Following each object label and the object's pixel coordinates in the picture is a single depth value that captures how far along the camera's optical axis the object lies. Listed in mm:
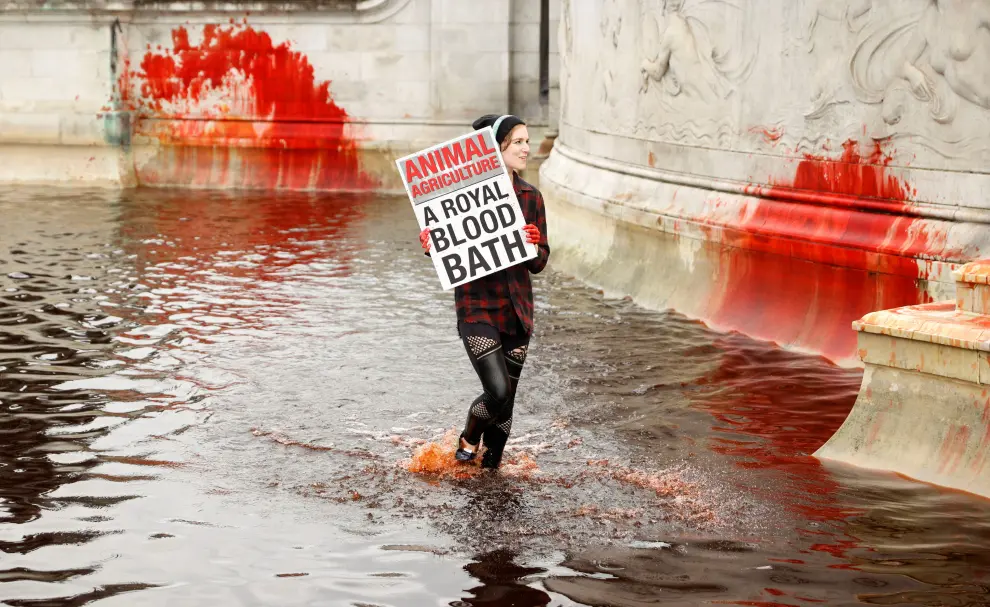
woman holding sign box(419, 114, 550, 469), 6590
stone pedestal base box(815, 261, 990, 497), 6273
